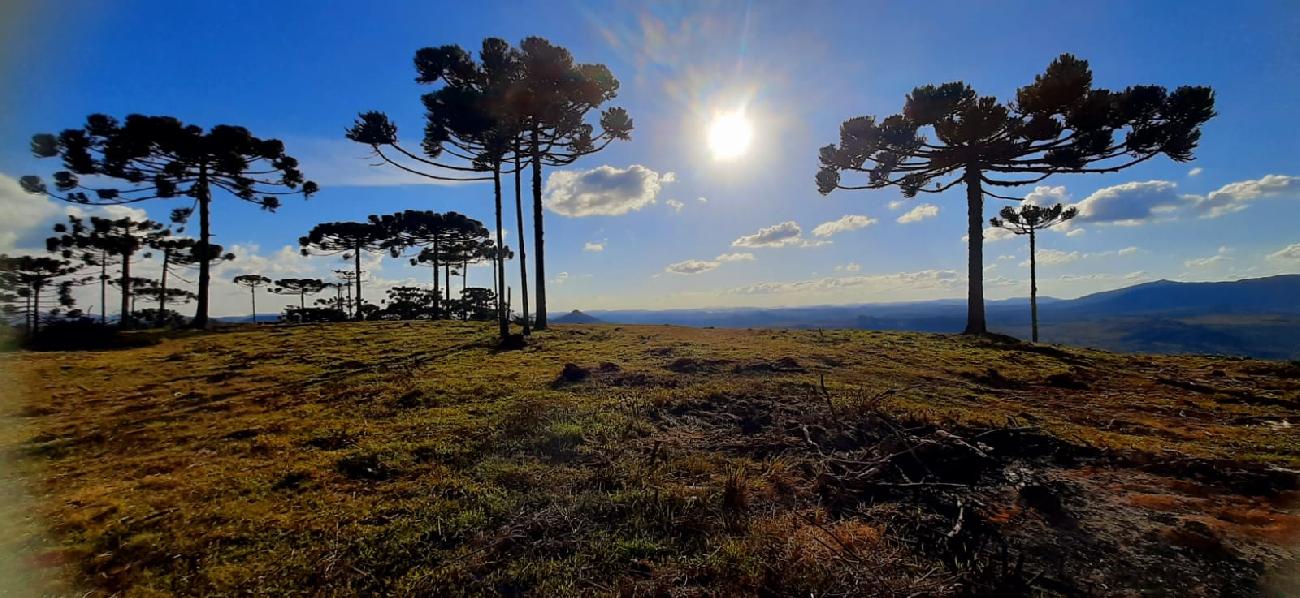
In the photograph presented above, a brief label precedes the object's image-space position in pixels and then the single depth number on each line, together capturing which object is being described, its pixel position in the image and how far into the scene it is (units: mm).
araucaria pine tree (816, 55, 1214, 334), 15656
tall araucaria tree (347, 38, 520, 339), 15625
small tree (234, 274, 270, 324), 46406
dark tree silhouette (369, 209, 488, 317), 35594
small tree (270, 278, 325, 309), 46062
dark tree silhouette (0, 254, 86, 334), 27625
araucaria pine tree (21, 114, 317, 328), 18859
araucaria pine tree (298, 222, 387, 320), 35125
